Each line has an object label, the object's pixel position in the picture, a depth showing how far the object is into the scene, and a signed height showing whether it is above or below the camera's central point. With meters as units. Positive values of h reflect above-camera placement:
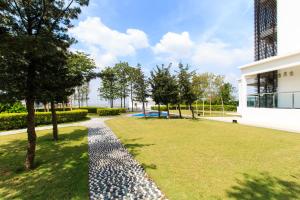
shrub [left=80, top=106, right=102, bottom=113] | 38.81 -1.67
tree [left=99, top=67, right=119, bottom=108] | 44.59 +2.57
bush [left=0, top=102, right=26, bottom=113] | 20.84 -0.72
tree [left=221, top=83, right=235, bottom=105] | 46.94 +1.51
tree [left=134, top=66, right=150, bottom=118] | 27.82 +1.72
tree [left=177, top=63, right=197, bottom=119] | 24.36 +1.83
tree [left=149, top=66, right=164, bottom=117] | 25.55 +2.18
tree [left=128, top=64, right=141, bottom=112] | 40.56 +5.69
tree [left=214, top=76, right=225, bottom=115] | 34.84 +2.99
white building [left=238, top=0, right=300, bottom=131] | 14.31 +2.44
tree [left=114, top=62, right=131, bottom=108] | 44.00 +5.56
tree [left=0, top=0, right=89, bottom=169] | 6.00 +1.83
